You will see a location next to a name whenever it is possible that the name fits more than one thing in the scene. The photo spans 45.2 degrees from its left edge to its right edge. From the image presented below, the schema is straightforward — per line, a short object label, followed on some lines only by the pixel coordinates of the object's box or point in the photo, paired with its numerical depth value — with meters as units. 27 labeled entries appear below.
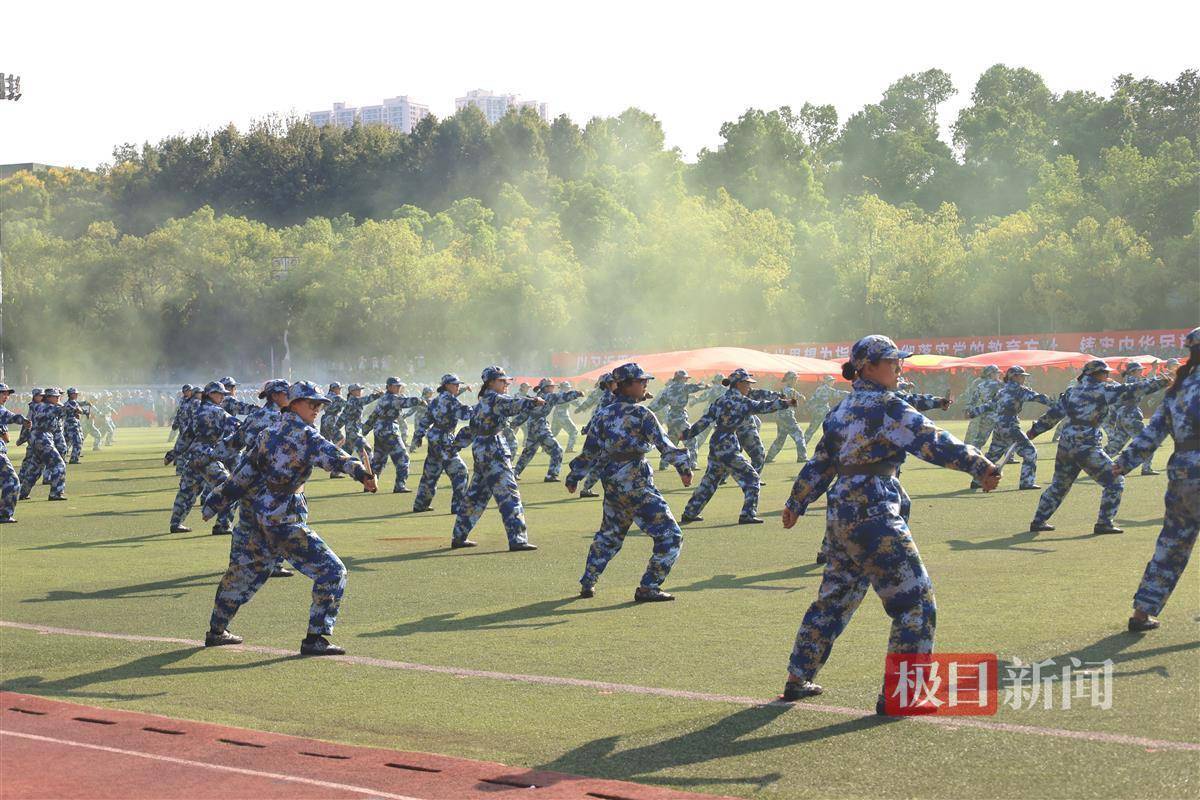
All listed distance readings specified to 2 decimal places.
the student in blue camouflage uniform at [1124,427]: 26.52
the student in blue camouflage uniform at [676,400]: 29.75
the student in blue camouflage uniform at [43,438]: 25.33
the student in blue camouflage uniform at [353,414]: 28.78
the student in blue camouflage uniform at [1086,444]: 16.11
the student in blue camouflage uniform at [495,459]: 16.50
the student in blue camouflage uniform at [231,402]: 21.23
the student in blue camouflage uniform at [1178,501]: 10.03
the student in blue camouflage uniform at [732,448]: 18.34
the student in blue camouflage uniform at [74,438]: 39.84
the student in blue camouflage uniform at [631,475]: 12.38
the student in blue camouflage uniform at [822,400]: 36.53
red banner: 56.84
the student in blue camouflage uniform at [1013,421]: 22.77
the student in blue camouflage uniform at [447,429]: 19.62
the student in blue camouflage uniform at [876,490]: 7.70
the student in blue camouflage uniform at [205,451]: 19.88
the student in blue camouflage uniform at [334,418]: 29.87
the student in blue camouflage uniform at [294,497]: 10.45
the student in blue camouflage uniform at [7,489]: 22.61
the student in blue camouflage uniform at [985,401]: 27.34
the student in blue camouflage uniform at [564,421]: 37.08
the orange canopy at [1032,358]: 47.00
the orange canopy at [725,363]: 42.16
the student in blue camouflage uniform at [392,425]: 25.55
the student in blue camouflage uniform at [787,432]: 31.41
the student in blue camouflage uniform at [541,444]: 28.42
